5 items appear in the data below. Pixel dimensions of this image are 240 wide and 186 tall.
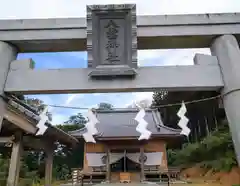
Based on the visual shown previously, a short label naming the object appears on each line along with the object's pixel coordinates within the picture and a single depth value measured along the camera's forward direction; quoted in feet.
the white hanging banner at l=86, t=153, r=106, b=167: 32.25
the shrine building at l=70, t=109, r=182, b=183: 29.51
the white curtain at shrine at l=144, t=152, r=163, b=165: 31.58
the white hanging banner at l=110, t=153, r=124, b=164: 31.65
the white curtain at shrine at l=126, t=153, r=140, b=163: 31.41
